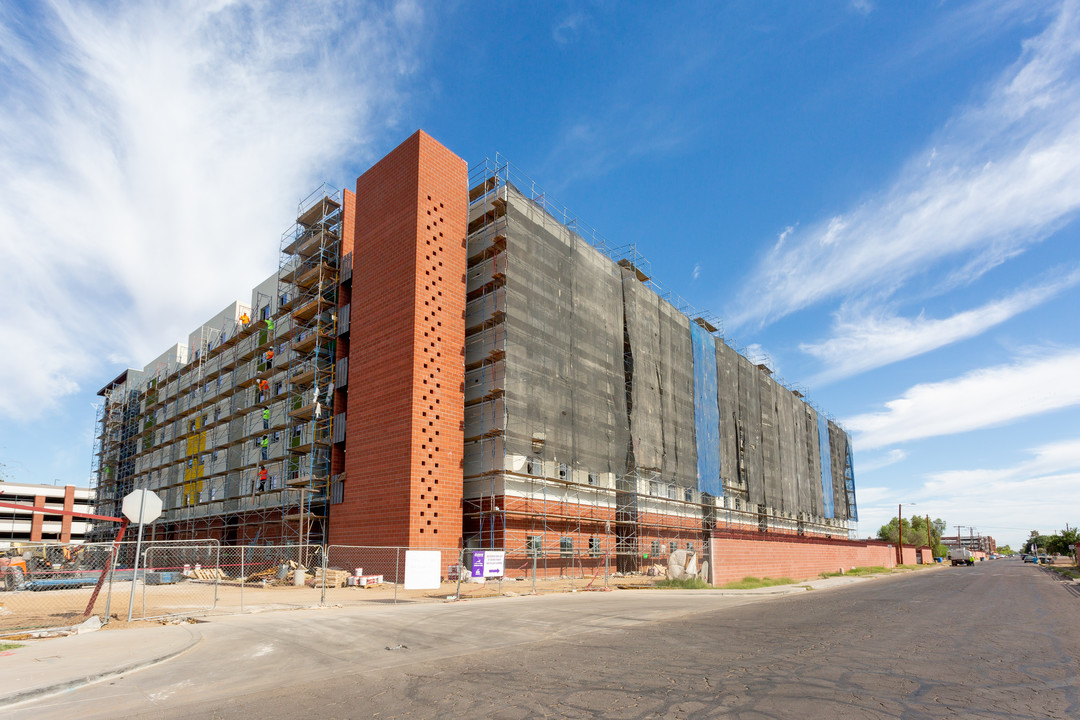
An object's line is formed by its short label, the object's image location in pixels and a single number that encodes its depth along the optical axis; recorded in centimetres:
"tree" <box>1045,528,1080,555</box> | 11875
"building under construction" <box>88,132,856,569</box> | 3478
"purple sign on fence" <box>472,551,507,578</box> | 2419
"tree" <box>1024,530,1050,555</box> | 17372
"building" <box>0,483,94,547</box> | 8056
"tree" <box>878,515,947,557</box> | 12925
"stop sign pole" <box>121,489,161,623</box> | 1407
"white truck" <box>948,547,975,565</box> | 8281
